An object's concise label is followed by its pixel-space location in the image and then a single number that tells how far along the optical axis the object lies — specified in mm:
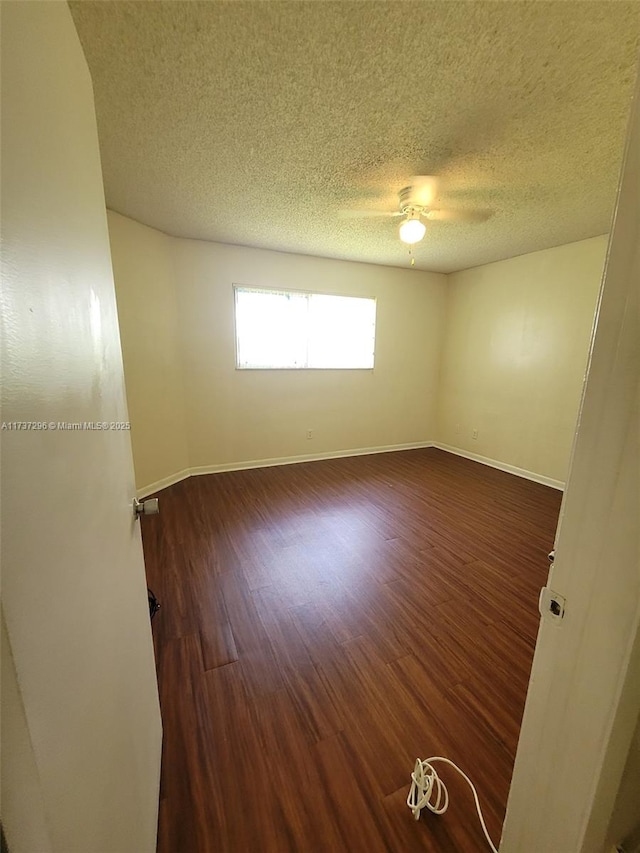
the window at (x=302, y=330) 3648
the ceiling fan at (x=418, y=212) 2051
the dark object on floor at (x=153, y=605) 1686
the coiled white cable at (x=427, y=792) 953
